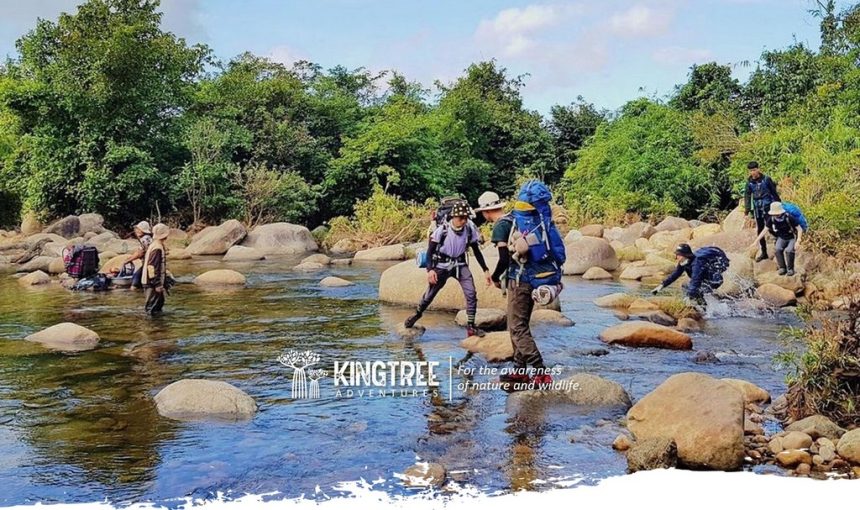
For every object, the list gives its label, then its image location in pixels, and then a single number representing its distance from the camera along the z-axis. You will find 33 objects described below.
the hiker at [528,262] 7.04
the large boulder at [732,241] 18.05
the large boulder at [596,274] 17.20
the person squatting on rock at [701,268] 11.78
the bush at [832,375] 5.86
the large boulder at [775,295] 12.77
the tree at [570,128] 38.06
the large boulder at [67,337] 9.68
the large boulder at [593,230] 25.36
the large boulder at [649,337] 9.26
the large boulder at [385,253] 22.61
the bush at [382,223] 25.70
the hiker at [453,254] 9.48
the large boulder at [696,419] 5.20
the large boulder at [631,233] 24.34
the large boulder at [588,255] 18.11
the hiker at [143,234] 12.62
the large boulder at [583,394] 6.80
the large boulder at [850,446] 5.04
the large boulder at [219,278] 16.33
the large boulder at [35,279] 16.48
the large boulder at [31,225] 28.03
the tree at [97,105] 26.61
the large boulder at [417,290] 12.31
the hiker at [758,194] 13.84
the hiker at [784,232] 13.05
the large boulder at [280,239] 24.88
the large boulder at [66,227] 26.25
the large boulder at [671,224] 25.06
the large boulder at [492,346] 8.52
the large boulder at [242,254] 22.80
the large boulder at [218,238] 24.20
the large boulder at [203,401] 6.57
